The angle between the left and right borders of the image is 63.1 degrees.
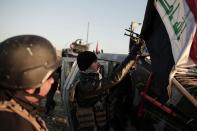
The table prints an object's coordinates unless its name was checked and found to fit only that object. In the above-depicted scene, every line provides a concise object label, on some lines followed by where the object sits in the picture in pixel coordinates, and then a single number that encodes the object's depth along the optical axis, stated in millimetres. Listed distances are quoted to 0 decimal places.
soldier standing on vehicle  2022
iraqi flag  1452
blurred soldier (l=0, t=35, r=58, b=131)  984
